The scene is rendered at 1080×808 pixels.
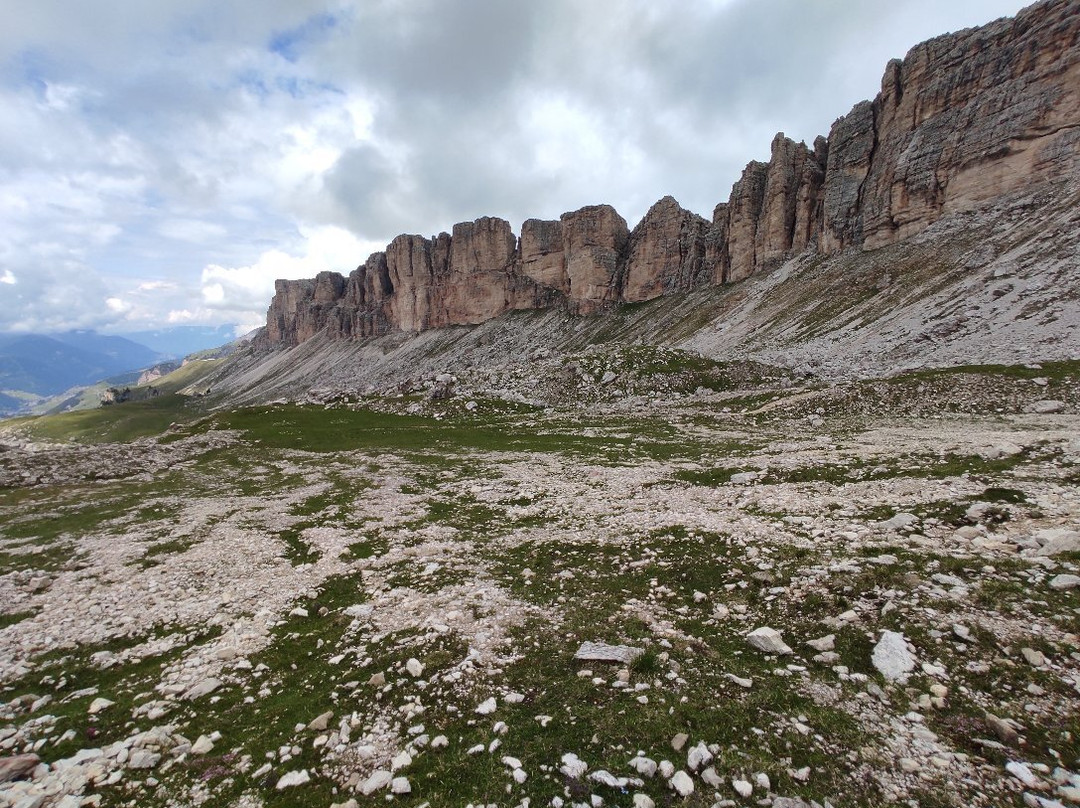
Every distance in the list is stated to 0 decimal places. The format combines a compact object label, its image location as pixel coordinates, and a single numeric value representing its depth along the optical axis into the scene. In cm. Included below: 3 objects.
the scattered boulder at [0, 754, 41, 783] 700
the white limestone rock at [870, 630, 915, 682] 754
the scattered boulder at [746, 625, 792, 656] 856
